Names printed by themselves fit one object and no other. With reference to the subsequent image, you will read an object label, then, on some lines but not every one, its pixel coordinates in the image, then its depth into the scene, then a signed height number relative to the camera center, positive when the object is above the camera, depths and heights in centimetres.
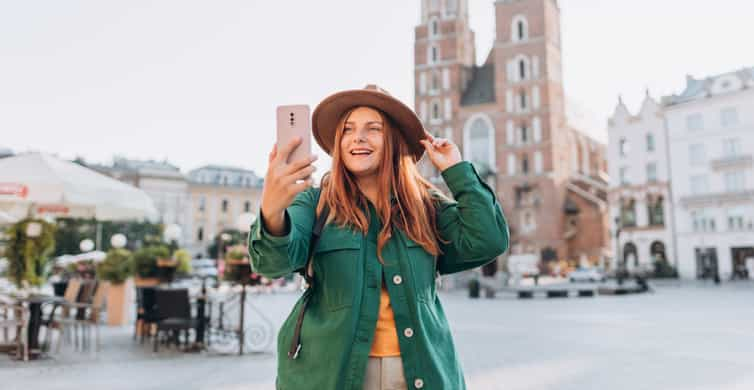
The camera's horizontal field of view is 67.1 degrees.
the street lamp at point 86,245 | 1728 +26
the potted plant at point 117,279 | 1075 -50
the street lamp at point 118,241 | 1299 +28
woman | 144 +2
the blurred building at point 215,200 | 5838 +548
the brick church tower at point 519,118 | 4428 +1097
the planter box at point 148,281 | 1015 -50
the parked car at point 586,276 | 3365 -167
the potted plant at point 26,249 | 778 +7
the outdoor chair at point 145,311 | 834 -88
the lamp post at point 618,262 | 3484 -87
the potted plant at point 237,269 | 778 -23
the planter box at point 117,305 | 1152 -105
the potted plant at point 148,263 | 1001 -18
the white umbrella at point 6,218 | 844 +54
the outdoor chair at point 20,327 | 675 -91
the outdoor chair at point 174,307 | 758 -73
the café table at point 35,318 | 706 -82
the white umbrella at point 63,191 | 729 +84
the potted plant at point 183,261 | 998 -15
